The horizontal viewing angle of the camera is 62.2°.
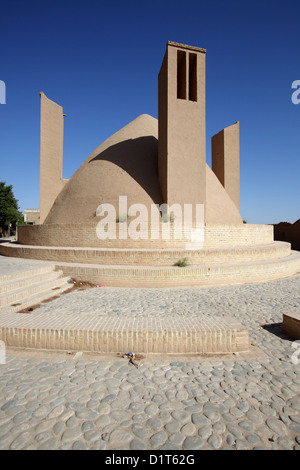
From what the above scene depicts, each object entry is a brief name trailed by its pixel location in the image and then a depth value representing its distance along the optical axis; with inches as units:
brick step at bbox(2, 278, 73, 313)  172.4
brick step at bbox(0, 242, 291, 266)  275.9
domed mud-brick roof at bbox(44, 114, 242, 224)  390.9
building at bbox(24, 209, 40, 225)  1740.7
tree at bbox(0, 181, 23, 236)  944.0
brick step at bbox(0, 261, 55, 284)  206.7
